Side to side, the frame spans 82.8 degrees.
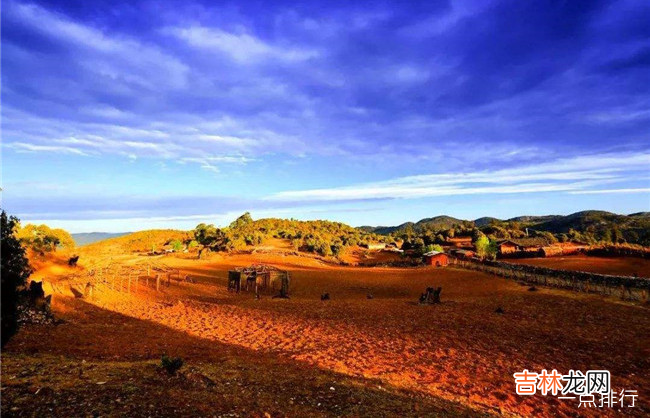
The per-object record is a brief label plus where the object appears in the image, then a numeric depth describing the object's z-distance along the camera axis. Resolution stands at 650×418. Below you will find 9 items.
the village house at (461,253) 61.85
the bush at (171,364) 8.86
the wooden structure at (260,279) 31.92
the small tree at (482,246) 65.94
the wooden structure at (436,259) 55.47
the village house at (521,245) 65.87
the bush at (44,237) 35.15
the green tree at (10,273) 8.23
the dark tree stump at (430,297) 26.06
